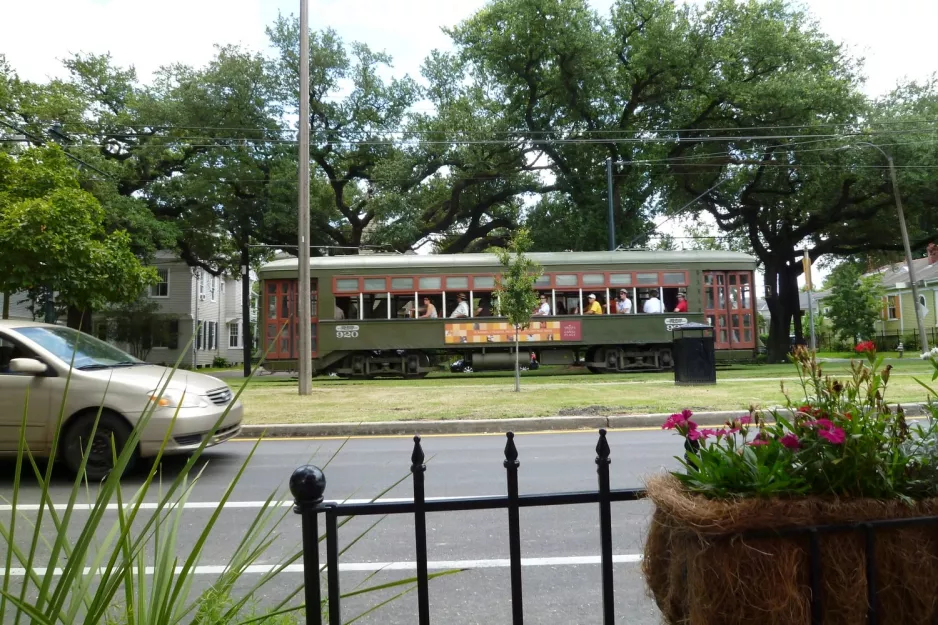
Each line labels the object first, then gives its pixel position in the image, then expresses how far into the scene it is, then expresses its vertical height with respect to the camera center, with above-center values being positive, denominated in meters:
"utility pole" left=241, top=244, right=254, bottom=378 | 18.84 +1.12
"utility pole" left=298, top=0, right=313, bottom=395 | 14.23 +2.47
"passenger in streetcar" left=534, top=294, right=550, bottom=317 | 20.67 +1.01
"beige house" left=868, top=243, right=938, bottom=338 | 43.62 +2.50
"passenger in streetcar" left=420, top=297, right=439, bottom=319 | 20.34 +1.04
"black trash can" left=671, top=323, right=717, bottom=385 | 14.62 -0.46
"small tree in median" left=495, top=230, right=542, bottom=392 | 14.98 +1.19
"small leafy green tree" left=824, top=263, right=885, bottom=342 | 47.62 +1.96
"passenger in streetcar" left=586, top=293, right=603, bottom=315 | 20.61 +1.02
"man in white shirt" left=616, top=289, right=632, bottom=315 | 20.77 +1.04
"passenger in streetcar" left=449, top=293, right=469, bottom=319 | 20.41 +1.03
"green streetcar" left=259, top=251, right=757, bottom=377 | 20.34 +1.02
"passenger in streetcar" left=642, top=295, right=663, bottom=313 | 20.81 +1.02
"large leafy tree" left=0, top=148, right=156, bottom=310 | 17.53 +3.01
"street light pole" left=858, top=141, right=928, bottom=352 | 23.22 +3.52
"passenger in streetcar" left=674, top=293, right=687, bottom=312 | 20.91 +1.04
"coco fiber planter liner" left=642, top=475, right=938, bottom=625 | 1.78 -0.60
